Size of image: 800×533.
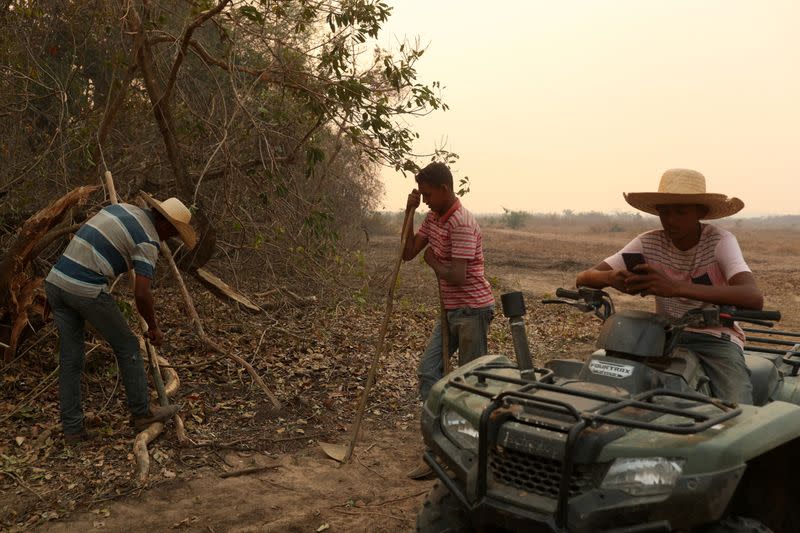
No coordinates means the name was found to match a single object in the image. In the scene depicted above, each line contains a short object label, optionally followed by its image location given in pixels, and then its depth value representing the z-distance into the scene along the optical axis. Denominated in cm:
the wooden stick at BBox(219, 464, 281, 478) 534
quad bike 256
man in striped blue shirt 553
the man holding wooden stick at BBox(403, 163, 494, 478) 521
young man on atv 353
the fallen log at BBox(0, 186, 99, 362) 678
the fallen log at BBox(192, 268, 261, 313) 914
